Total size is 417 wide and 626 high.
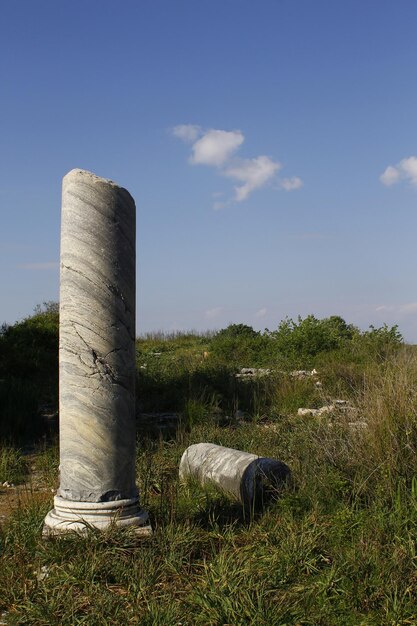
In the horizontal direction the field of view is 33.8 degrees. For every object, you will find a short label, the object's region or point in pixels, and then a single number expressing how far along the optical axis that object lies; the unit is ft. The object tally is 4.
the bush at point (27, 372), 33.76
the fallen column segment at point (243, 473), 20.89
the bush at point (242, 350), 56.89
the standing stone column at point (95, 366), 16.57
